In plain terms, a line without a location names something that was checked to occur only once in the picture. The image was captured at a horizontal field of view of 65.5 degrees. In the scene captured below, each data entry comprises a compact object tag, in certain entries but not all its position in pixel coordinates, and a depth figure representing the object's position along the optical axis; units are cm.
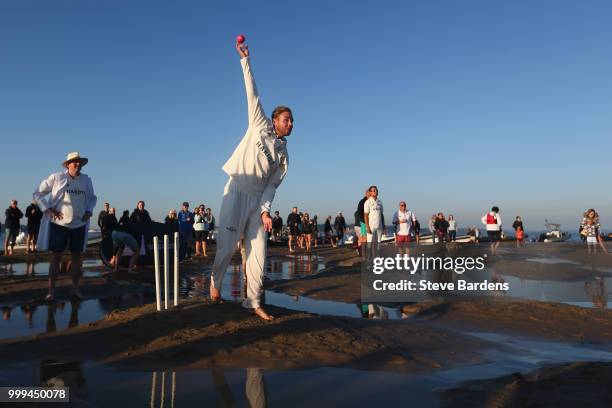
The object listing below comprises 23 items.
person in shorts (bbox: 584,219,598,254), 1819
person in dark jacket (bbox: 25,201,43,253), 1648
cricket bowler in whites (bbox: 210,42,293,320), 453
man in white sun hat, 630
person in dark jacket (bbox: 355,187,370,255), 1399
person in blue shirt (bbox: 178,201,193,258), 1533
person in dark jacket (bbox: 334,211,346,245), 2485
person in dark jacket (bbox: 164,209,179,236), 1573
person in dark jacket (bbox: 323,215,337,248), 2660
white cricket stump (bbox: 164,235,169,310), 490
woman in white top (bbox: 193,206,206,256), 1728
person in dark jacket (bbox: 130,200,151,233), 1217
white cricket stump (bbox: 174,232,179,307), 499
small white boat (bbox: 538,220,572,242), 3831
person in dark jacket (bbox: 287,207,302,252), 2201
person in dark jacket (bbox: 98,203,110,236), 1539
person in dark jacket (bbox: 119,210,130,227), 1271
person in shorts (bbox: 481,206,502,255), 1814
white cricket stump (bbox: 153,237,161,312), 489
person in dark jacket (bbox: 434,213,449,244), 2539
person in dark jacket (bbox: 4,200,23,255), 1612
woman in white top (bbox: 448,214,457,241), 3027
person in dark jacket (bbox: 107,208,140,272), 1068
